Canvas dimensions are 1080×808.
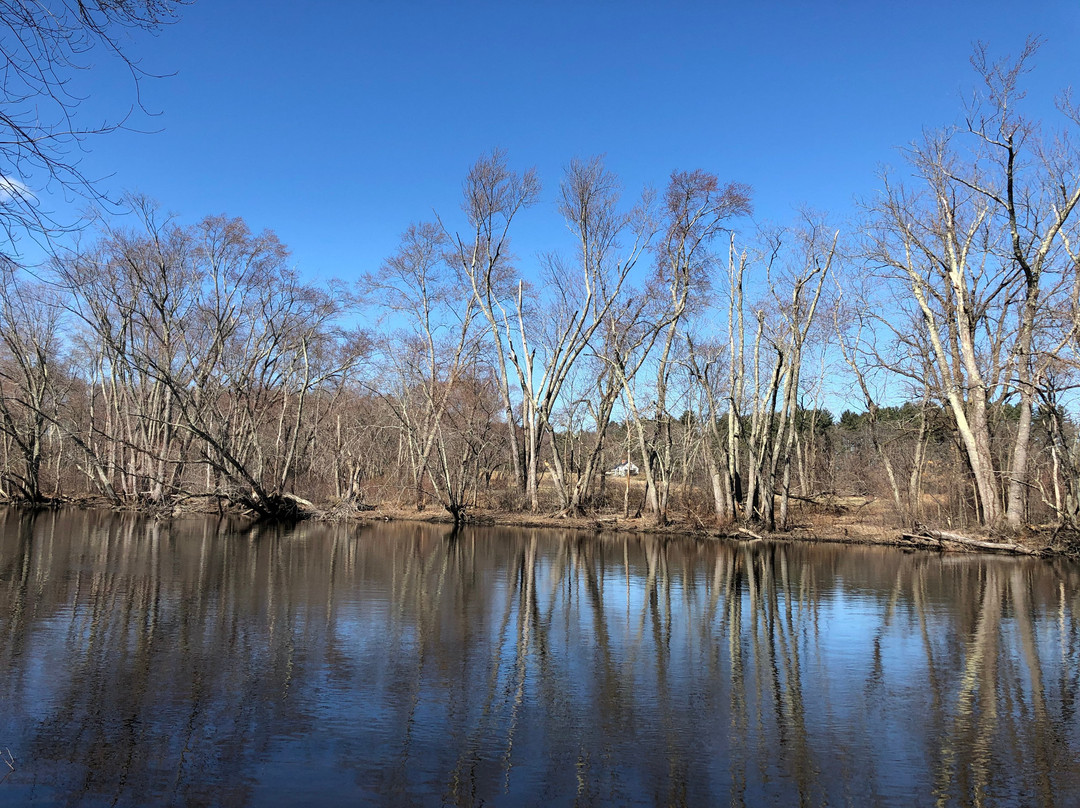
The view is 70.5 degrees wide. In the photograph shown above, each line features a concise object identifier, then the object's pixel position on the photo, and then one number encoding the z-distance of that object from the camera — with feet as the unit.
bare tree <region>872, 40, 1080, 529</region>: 71.36
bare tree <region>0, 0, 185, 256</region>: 14.76
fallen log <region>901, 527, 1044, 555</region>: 67.87
